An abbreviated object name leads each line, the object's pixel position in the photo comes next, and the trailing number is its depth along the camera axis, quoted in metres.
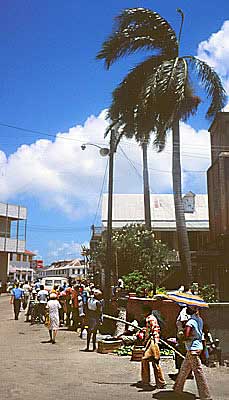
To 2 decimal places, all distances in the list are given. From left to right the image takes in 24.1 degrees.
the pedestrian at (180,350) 10.25
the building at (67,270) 93.50
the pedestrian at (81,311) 18.30
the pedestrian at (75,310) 18.91
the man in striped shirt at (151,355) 9.85
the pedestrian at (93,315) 14.46
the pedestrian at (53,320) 16.06
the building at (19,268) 66.75
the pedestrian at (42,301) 21.02
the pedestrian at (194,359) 8.77
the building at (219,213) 26.92
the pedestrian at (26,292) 28.65
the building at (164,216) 37.56
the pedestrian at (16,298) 23.03
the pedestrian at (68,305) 19.94
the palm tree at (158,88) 20.48
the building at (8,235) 52.59
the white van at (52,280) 47.00
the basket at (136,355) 12.64
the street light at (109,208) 23.91
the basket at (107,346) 13.91
